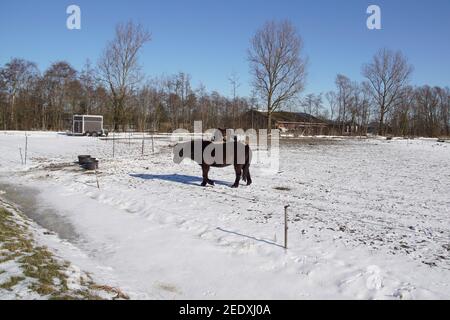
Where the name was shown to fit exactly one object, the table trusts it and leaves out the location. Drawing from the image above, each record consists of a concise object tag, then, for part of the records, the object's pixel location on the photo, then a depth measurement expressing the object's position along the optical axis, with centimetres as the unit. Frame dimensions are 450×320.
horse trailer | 4331
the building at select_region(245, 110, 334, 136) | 6994
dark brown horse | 1217
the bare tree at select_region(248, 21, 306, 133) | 5562
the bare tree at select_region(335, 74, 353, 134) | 8900
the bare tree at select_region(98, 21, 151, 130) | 5967
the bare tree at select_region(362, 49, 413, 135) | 7588
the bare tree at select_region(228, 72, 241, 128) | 6809
